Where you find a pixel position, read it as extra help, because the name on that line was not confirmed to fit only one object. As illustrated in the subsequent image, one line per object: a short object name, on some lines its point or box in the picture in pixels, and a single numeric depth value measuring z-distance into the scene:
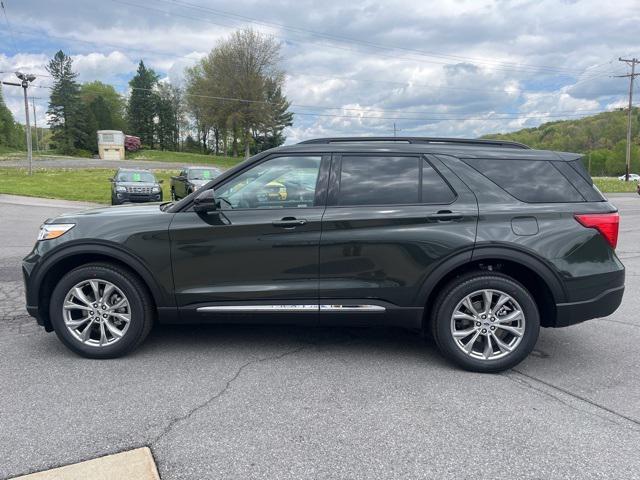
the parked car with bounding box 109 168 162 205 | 17.81
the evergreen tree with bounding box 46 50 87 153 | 76.00
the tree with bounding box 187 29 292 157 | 56.00
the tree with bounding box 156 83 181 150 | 88.19
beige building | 57.22
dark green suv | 3.81
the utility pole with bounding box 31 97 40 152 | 105.66
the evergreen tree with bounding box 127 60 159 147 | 86.19
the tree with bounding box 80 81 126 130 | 82.19
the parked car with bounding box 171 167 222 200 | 19.08
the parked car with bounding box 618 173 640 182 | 58.77
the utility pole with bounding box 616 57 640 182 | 50.44
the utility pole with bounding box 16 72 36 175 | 27.59
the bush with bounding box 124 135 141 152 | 68.19
